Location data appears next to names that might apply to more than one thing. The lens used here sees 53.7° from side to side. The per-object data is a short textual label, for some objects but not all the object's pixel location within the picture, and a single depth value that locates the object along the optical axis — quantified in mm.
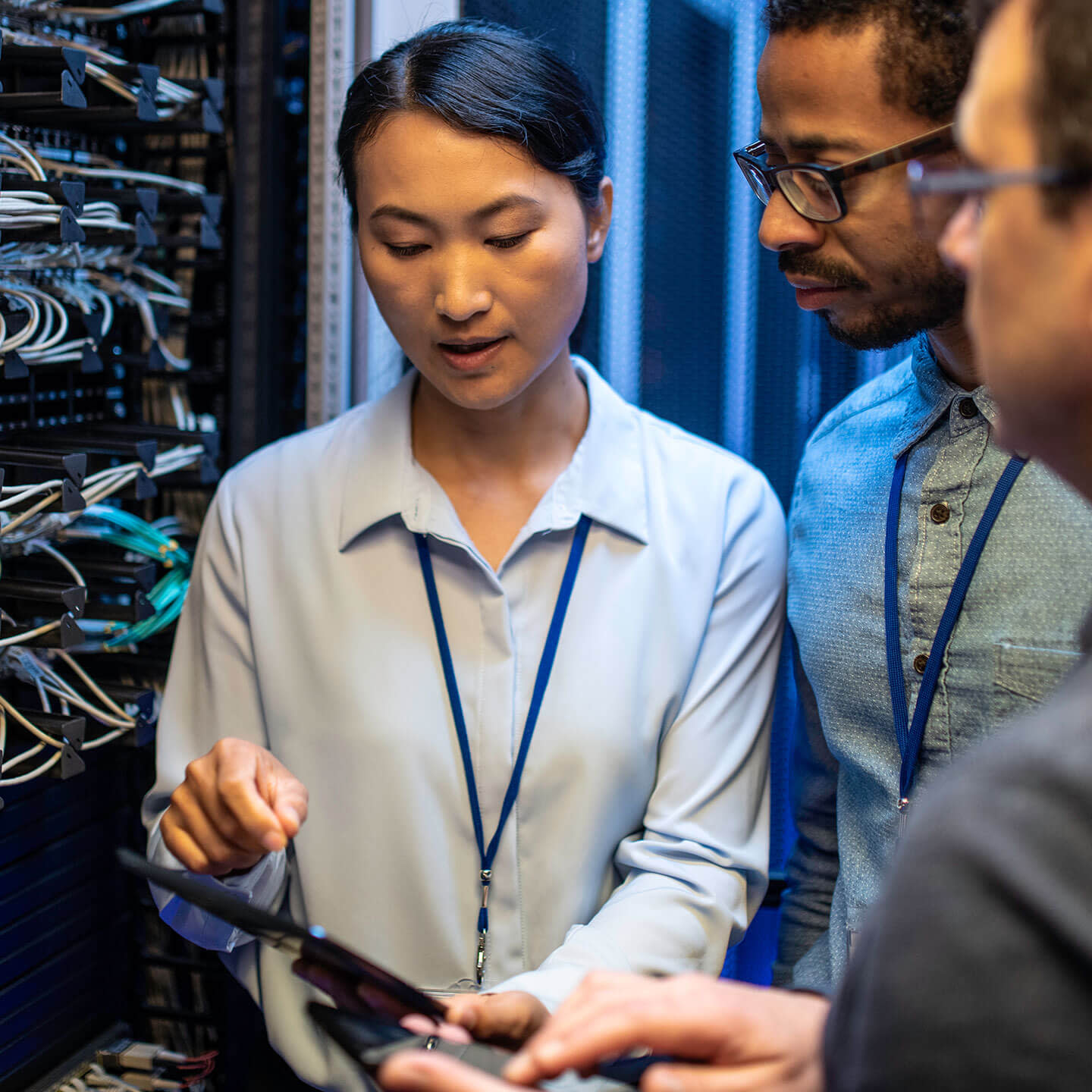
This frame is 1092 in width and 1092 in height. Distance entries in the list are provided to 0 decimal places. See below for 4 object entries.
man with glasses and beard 1078
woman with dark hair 1268
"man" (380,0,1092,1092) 527
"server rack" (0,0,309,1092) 1372
